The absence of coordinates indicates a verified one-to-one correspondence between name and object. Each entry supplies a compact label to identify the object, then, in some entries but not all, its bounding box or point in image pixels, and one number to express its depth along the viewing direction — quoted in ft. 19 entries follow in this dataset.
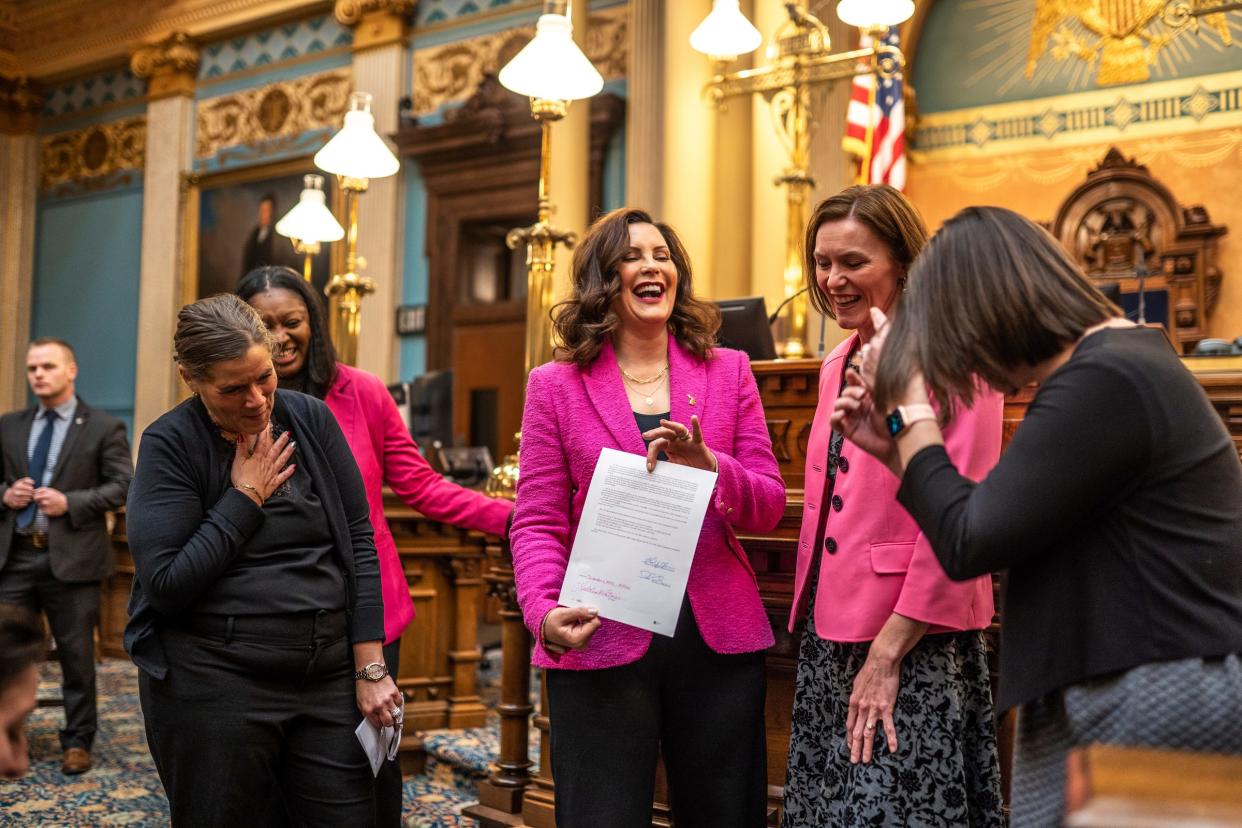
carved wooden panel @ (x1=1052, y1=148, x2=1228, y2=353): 23.73
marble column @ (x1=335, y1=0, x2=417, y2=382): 32.30
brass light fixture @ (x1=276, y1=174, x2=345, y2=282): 16.40
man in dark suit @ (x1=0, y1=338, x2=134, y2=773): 15.07
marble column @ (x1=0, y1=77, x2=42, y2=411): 42.04
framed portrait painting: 34.99
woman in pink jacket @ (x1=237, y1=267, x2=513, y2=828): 8.67
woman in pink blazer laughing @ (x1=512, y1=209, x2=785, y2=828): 6.15
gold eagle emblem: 24.88
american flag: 22.36
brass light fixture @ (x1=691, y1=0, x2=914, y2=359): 13.52
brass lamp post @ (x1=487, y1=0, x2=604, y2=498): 11.21
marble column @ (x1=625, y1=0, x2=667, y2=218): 25.05
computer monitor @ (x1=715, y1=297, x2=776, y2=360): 10.96
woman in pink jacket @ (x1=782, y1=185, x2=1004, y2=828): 5.50
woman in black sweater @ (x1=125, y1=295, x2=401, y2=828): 6.52
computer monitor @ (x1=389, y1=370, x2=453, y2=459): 20.80
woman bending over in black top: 4.23
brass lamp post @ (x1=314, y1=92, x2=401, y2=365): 14.14
